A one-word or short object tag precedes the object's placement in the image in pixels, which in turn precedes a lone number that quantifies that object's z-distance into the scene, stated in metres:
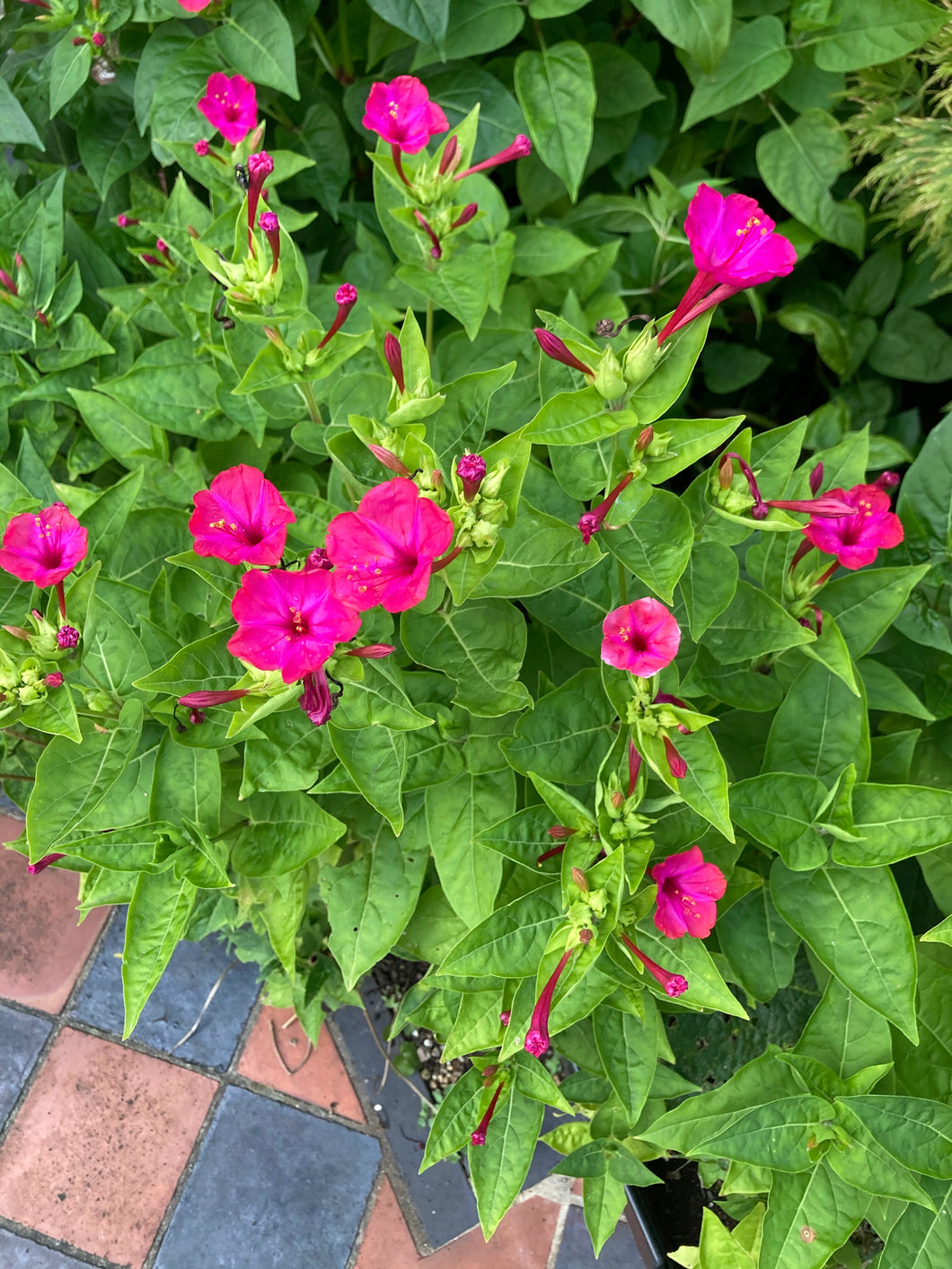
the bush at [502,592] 0.86
